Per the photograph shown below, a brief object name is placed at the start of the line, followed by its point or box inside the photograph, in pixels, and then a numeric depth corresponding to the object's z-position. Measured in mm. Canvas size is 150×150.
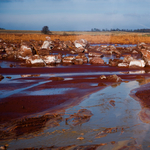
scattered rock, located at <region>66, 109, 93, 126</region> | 6367
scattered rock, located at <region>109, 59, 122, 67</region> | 18891
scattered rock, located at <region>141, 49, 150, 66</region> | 19041
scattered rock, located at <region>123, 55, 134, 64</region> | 19422
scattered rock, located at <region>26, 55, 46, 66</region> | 18688
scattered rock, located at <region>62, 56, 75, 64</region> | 20392
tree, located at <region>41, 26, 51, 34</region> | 85688
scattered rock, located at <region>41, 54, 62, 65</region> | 19592
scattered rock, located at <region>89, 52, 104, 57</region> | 26784
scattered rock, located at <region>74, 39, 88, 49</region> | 34312
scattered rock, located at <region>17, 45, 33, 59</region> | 22975
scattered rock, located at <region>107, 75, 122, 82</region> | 12547
